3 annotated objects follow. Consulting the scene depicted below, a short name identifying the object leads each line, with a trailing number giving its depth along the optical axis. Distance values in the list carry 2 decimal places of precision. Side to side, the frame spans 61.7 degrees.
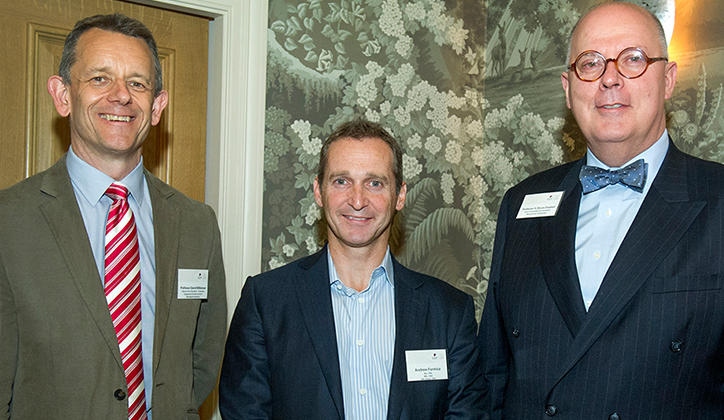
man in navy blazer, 1.74
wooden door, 2.32
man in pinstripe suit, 1.56
